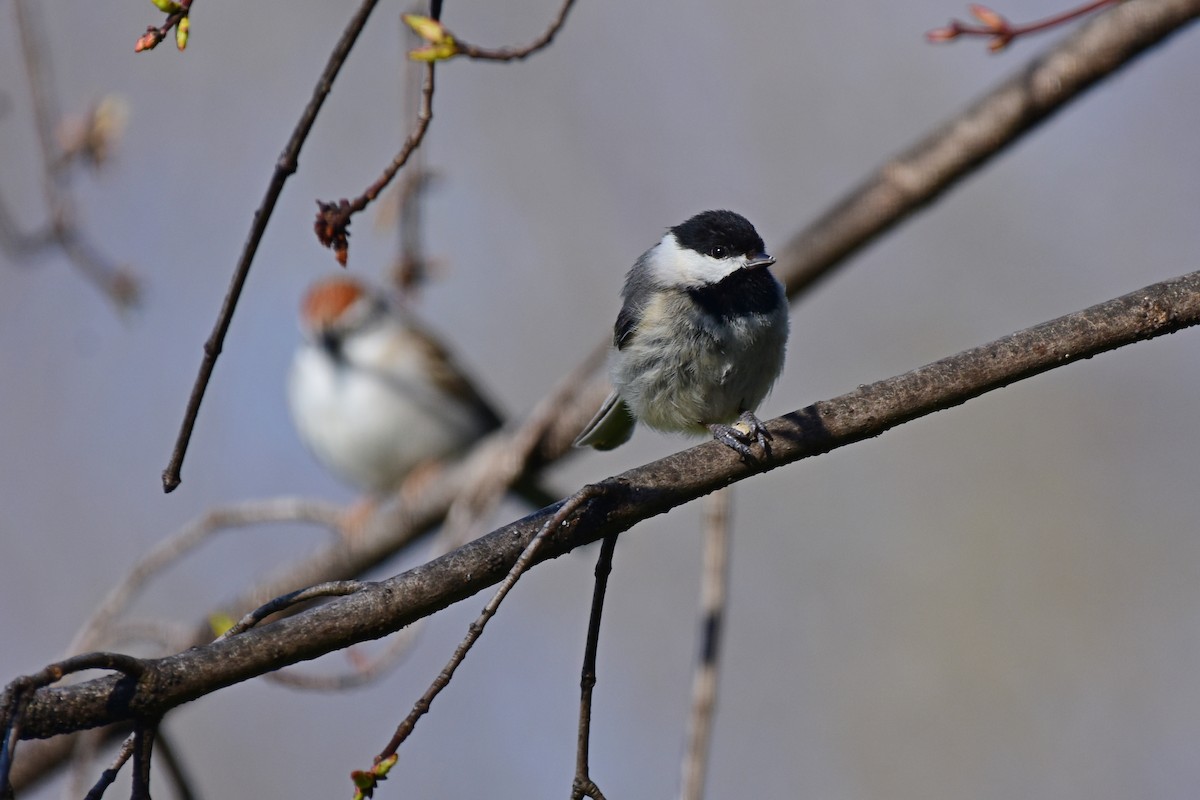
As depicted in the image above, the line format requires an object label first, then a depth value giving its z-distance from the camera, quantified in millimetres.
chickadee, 6148
